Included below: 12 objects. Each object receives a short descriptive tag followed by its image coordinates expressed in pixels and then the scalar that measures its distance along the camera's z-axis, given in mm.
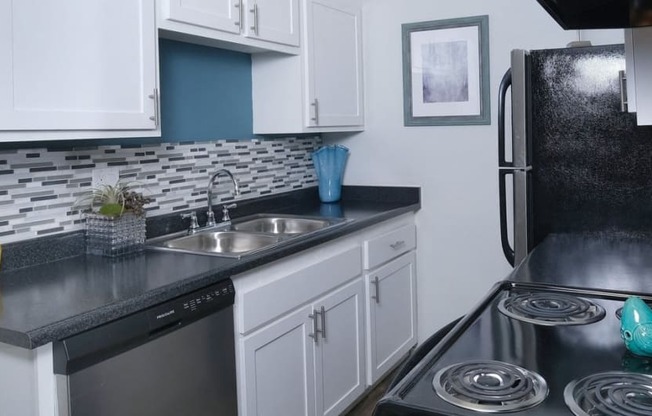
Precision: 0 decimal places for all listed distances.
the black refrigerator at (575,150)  2084
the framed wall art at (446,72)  3133
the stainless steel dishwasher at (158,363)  1385
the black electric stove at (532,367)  871
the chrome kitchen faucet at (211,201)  2639
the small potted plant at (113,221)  2039
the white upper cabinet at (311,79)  2902
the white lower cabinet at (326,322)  2021
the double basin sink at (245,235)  2344
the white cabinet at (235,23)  2092
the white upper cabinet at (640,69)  1200
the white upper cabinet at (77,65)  1560
